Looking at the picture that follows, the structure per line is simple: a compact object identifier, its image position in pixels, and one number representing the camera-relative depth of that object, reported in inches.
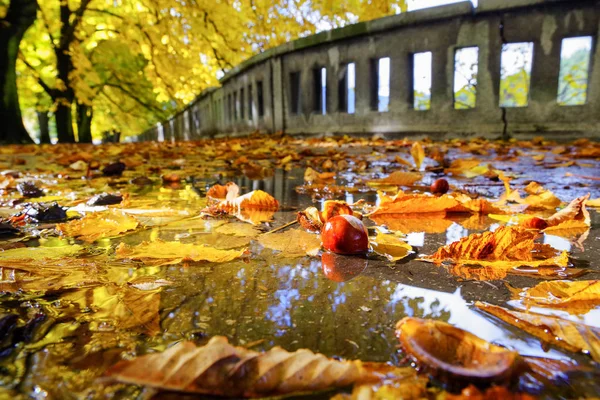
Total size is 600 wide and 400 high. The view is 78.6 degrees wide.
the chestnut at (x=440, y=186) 22.5
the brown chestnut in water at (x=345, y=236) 11.8
